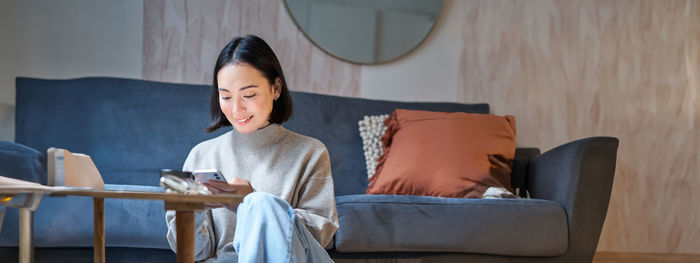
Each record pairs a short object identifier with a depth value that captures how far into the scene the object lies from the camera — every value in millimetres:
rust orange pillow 2230
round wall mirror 2838
